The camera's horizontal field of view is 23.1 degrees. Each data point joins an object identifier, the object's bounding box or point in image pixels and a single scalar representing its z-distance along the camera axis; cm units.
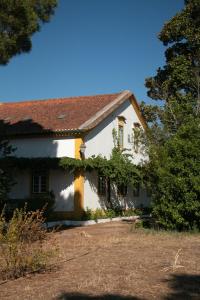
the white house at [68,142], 2373
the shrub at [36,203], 2166
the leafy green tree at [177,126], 1669
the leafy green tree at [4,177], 1716
